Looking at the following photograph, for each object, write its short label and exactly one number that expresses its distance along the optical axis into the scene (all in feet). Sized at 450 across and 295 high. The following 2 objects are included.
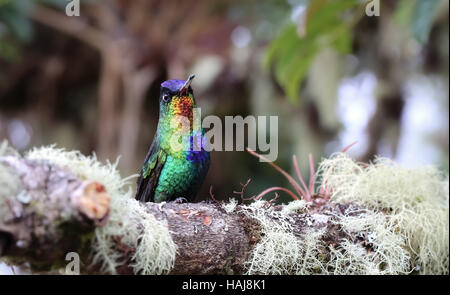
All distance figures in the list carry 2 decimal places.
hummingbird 3.58
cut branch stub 3.18
